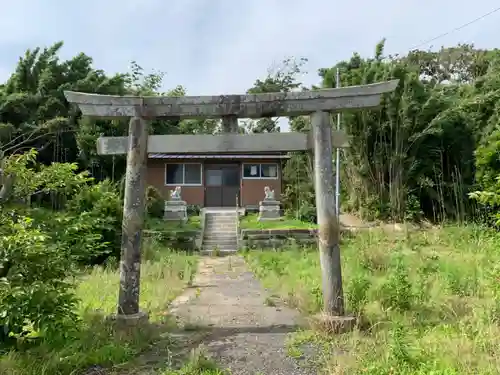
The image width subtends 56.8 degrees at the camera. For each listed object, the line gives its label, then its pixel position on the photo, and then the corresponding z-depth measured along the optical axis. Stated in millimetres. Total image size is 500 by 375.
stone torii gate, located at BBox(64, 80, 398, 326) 5230
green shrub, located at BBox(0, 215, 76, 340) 3504
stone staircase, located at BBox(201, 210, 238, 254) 15172
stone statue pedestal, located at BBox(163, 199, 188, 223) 17875
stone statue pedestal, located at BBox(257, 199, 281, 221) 17359
